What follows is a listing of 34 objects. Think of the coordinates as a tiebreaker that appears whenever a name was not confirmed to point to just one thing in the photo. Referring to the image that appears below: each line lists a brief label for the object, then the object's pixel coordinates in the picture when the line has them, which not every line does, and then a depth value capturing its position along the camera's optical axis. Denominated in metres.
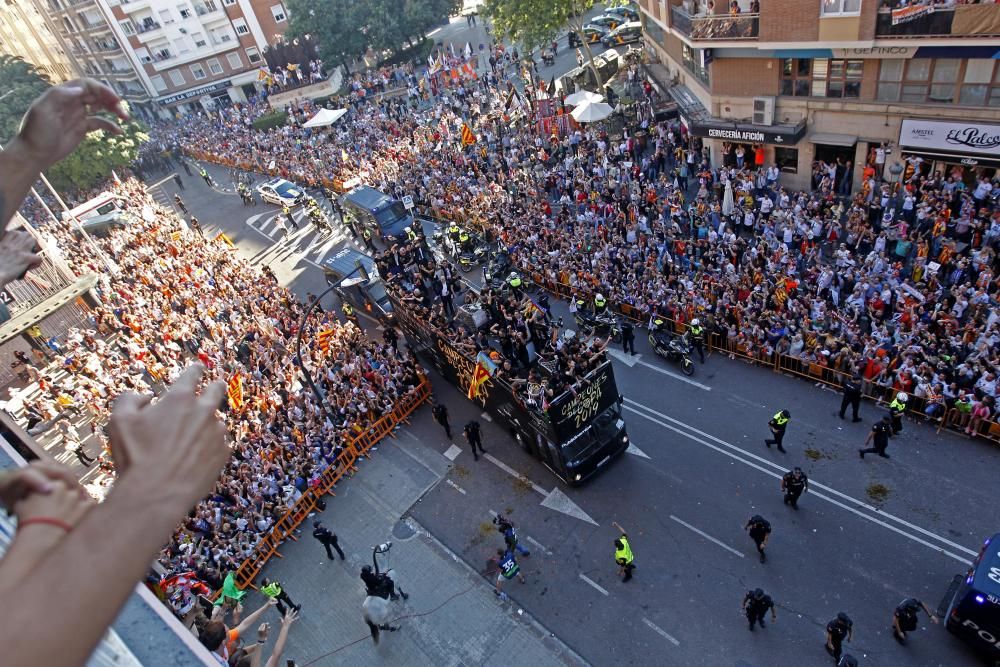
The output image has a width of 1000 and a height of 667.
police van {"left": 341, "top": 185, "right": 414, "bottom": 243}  29.62
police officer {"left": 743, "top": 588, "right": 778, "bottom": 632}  11.55
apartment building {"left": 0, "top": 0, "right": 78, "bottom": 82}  64.06
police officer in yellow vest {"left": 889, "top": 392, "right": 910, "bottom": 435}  14.50
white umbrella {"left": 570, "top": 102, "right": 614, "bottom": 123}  31.19
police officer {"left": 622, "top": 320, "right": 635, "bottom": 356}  19.69
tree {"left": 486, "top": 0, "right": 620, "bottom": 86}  36.47
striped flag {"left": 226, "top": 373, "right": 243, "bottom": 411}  20.34
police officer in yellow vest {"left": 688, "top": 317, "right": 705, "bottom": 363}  18.48
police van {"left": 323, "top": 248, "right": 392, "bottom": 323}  24.56
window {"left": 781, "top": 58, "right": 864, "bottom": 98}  22.53
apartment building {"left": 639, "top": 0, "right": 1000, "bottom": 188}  19.59
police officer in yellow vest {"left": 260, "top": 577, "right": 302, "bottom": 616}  14.06
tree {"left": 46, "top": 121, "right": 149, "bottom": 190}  47.19
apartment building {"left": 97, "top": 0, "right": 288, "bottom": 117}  65.81
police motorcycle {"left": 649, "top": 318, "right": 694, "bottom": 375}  18.67
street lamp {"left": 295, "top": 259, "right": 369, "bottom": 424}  18.39
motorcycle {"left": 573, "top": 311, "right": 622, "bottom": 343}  20.41
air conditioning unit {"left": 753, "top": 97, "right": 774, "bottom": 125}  25.16
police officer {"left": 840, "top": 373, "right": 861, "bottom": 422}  15.27
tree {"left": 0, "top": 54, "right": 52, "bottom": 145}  47.41
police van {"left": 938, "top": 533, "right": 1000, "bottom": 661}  10.23
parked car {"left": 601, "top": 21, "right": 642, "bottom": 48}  49.39
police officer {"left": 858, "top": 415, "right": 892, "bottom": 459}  14.16
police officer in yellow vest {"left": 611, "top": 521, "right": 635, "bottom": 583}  13.16
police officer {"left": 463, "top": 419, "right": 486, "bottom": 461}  17.36
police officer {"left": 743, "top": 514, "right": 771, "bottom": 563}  12.71
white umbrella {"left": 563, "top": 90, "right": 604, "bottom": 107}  32.47
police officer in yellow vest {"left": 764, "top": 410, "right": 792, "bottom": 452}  14.84
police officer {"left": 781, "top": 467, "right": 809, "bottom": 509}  13.45
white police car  38.59
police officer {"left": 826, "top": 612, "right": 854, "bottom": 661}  10.79
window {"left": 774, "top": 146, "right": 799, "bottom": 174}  26.02
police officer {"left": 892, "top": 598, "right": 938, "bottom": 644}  10.83
